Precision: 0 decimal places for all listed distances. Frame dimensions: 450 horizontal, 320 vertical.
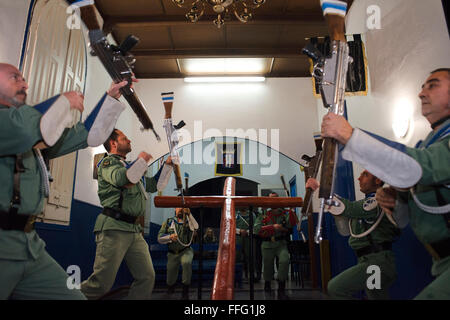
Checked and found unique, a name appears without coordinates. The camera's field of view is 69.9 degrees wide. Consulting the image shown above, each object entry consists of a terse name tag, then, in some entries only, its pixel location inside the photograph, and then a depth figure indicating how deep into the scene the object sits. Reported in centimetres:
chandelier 344
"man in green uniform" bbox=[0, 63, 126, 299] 113
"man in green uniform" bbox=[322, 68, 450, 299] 110
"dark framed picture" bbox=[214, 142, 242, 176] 873
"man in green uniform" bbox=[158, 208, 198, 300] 475
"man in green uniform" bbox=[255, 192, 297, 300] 482
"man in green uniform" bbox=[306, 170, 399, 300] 216
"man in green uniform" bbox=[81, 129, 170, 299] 237
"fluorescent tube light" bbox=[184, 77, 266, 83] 630
